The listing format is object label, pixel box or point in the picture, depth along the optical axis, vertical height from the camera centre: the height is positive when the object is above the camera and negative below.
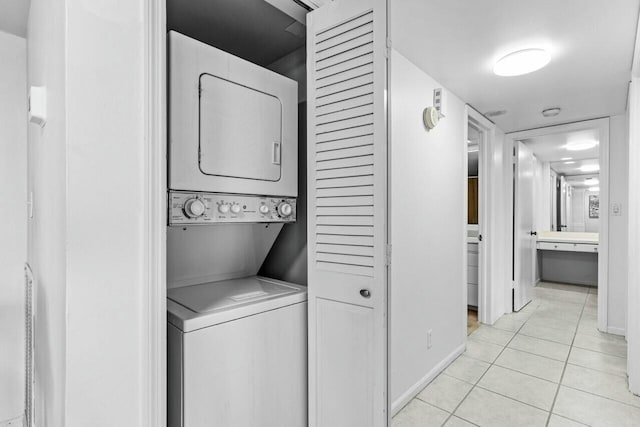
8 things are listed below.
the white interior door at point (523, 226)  4.02 -0.19
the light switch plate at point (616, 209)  3.38 +0.03
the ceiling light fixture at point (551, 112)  3.19 +0.97
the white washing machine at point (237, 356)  1.09 -0.52
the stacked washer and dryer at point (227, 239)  1.13 -0.13
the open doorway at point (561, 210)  3.53 +0.03
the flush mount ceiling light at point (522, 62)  2.10 +0.96
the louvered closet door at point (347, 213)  1.16 -0.01
